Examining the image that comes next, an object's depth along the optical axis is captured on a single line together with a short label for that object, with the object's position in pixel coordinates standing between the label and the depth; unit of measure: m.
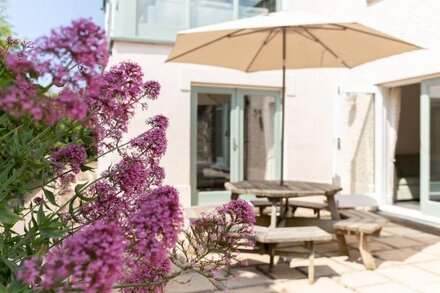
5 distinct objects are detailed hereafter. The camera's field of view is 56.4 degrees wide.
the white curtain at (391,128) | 7.80
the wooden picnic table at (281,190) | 4.29
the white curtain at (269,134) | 8.58
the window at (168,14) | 7.41
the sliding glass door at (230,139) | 8.05
